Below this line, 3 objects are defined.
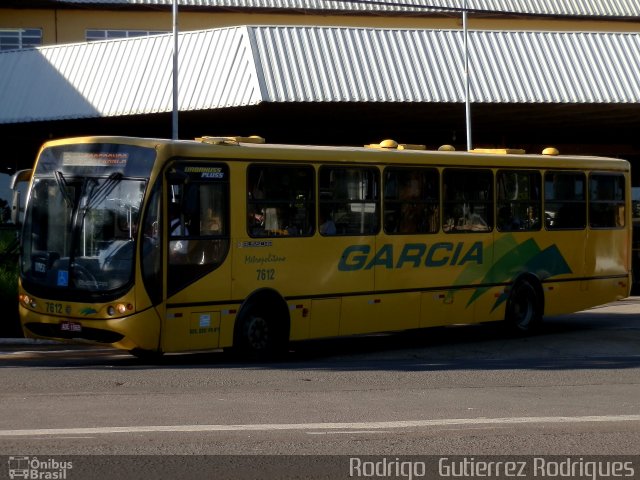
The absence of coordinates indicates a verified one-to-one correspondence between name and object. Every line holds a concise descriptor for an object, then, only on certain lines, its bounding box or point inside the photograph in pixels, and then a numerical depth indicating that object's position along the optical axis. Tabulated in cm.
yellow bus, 1406
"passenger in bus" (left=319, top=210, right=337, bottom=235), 1611
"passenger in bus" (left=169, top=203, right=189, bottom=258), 1420
